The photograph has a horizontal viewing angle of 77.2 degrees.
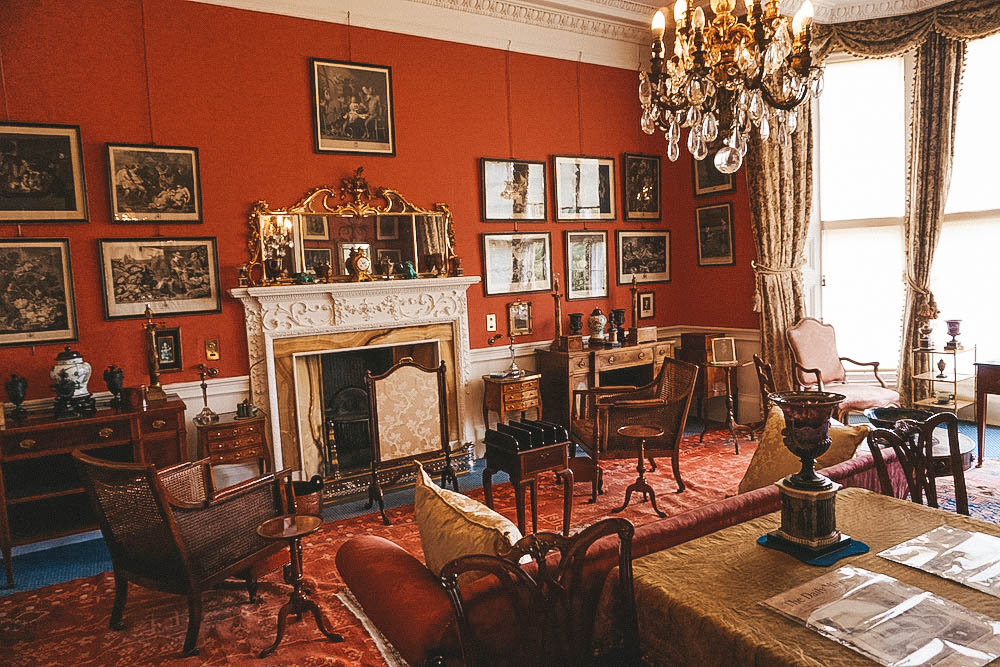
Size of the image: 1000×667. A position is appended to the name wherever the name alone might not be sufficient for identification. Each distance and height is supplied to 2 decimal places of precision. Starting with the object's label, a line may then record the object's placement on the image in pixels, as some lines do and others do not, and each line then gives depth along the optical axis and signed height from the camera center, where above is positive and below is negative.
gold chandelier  3.23 +1.09
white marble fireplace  5.11 -0.28
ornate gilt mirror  5.13 +0.48
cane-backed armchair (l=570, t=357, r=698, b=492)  4.68 -1.06
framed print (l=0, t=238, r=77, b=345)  4.33 +0.10
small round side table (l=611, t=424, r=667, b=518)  4.43 -1.18
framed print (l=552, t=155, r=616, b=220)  6.69 +1.04
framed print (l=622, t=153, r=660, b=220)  7.21 +1.09
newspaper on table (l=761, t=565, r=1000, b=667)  1.49 -0.91
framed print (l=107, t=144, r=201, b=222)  4.62 +0.89
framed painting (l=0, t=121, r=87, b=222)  4.30 +0.93
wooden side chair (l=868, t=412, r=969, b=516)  2.66 -0.80
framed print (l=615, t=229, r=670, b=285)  7.20 +0.28
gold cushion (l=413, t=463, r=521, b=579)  1.99 -0.80
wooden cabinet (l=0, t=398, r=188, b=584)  3.96 -1.06
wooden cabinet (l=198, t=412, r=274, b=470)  4.61 -1.06
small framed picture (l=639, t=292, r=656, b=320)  7.39 -0.30
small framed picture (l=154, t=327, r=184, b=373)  4.79 -0.37
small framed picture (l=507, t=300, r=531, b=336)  6.43 -0.34
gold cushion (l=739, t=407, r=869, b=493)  3.12 -0.92
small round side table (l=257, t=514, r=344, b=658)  2.97 -1.25
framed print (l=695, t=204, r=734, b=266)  7.08 +0.49
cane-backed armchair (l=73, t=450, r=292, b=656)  2.99 -1.16
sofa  1.75 -0.96
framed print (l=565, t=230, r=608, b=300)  6.80 +0.20
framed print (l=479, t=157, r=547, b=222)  6.20 +0.97
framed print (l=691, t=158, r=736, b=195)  6.99 +1.11
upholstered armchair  5.70 -0.92
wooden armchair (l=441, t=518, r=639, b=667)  1.64 -0.90
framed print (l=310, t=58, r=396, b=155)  5.30 +1.60
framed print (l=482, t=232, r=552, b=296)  6.27 +0.24
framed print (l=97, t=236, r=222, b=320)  4.63 +0.19
